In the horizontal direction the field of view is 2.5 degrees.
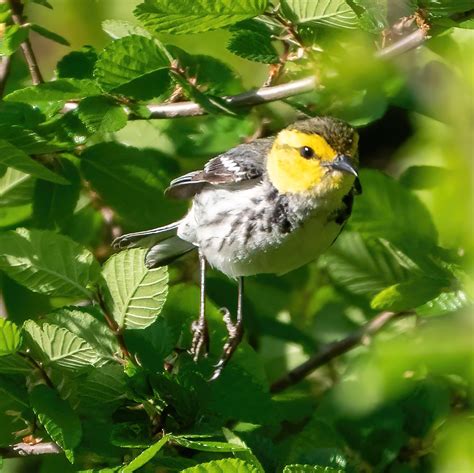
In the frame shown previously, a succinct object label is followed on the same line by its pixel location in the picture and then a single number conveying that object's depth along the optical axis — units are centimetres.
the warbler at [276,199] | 385
